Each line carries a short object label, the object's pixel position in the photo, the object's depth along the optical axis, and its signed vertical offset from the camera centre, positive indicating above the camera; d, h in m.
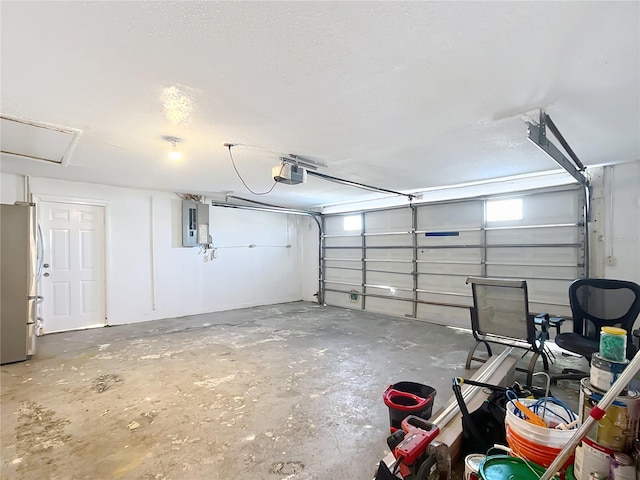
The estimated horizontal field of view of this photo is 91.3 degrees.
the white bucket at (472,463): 1.49 -1.11
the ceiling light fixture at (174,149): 2.93 +0.91
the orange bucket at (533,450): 1.41 -0.99
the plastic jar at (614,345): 1.23 -0.44
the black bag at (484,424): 1.81 -1.12
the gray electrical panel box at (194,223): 5.96 +0.28
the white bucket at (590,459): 1.11 -0.82
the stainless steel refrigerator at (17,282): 3.46 -0.50
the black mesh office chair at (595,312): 2.82 -0.72
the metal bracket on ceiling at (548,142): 2.42 +0.80
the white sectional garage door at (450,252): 4.31 -0.27
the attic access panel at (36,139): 2.55 +0.92
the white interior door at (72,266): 4.66 -0.44
